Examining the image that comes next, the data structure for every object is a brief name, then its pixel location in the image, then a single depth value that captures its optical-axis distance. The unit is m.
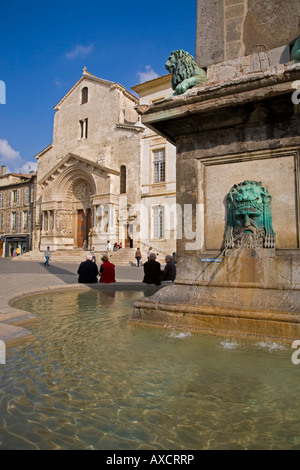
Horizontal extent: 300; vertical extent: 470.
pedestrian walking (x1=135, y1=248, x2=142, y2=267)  22.24
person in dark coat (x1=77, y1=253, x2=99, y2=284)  8.55
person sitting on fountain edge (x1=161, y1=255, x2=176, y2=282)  8.24
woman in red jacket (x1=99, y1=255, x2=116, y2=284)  8.41
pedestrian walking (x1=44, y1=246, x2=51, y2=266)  21.75
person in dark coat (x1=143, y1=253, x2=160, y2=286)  8.27
